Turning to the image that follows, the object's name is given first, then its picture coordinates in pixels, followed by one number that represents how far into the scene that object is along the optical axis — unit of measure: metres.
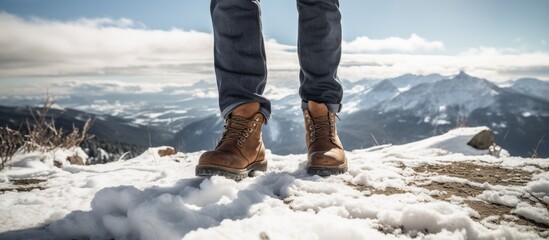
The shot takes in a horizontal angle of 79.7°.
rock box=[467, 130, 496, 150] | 5.99
